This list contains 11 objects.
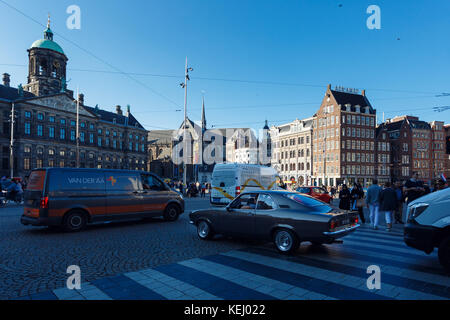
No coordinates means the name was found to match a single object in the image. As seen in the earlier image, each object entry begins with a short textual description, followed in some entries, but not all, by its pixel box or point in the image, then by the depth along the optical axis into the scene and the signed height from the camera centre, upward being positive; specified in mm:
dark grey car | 6926 -1226
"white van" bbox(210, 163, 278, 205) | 19547 -662
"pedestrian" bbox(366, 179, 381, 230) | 11402 -1043
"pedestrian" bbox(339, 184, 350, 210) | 12992 -1171
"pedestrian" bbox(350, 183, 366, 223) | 12570 -1150
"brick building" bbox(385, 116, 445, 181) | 73500 +6084
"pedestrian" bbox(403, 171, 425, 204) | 12680 -761
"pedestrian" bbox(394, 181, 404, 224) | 13319 -1717
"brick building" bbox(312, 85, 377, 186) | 66225 +7450
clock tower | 68250 +24215
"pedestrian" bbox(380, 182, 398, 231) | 10851 -1117
